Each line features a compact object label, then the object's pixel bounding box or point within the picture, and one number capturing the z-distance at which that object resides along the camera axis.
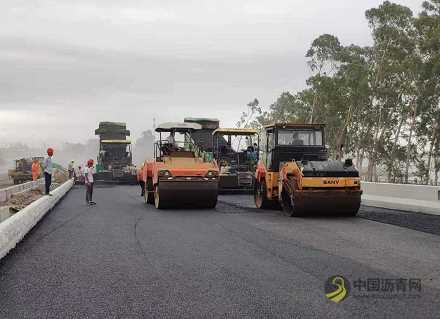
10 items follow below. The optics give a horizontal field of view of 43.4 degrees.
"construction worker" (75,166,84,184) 36.64
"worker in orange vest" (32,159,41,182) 28.52
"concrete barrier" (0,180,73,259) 8.64
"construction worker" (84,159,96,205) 18.98
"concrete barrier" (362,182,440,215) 14.30
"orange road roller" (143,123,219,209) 15.95
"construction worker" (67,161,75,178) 41.56
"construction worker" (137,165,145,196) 19.94
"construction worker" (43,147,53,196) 18.03
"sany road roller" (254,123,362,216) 13.34
